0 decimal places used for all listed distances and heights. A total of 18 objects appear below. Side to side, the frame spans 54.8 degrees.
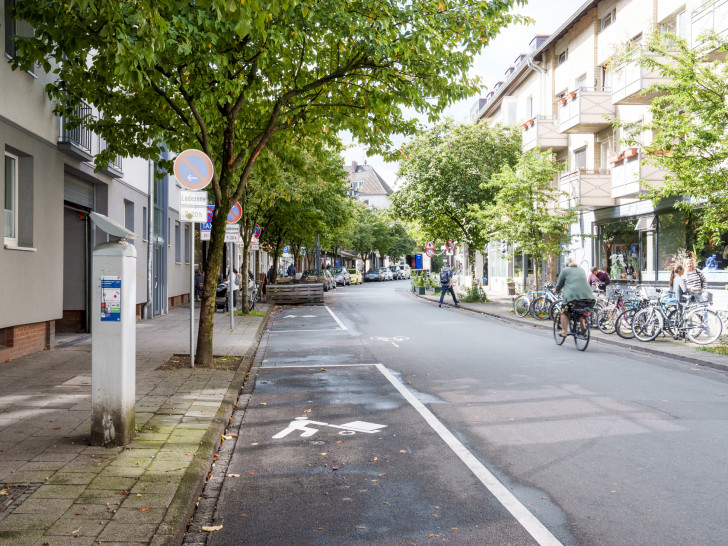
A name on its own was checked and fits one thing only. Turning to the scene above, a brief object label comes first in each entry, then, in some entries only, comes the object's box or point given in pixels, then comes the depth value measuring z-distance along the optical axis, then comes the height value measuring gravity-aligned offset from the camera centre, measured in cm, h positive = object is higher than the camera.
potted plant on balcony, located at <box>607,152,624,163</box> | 2182 +366
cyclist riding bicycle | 1371 -32
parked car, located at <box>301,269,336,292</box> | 4228 -38
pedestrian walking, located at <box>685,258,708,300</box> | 1628 -18
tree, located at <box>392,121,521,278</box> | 3145 +460
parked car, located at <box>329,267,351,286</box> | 5953 -29
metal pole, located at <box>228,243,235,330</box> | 1680 -19
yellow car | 6649 -40
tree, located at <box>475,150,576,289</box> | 2300 +208
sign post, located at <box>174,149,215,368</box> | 1000 +147
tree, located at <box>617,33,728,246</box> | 1237 +257
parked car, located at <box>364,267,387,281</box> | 7781 -35
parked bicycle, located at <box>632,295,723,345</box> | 1397 -102
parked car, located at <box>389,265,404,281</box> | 8894 -1
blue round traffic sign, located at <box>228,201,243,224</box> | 1622 +135
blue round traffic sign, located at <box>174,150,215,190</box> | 1000 +147
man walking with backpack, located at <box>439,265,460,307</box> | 2955 -33
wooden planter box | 3069 -95
